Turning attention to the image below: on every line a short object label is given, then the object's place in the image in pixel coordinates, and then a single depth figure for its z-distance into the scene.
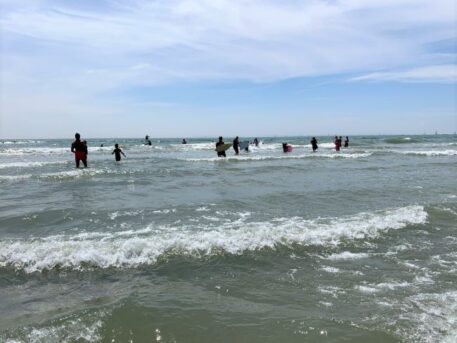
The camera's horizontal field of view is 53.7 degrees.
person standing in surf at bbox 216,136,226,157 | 32.68
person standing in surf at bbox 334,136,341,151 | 43.88
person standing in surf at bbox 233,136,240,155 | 38.09
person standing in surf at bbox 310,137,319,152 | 44.19
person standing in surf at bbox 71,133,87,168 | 23.17
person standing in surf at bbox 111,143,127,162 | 31.81
